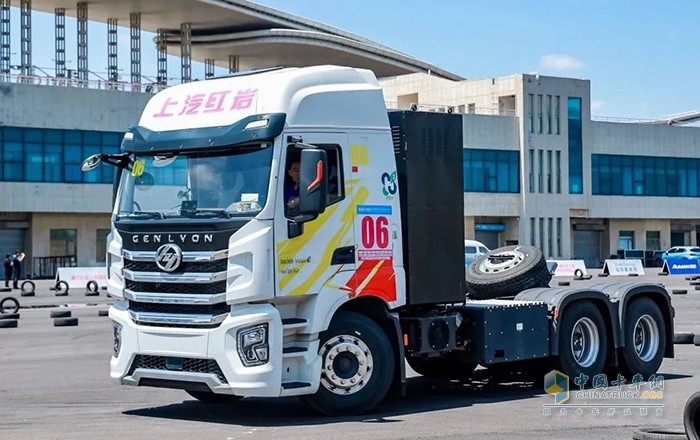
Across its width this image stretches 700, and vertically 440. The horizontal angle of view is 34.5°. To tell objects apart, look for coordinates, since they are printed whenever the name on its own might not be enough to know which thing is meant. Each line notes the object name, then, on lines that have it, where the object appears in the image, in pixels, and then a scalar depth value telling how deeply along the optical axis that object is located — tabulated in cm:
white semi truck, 1138
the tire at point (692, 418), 923
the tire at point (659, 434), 960
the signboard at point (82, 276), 4762
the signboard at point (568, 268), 6097
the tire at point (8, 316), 2852
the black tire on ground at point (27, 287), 4609
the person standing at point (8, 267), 5450
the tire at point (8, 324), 2652
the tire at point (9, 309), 3147
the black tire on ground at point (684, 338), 2002
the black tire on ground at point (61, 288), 4484
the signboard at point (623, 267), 6256
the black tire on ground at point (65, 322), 2656
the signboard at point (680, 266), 6303
